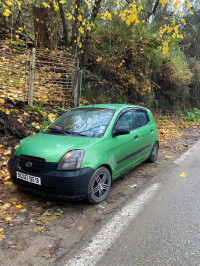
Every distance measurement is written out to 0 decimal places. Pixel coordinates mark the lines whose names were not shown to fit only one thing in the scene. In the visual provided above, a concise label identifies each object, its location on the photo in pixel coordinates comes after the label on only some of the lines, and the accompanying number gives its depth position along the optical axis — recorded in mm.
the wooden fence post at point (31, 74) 6522
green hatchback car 3014
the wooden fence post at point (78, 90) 8203
